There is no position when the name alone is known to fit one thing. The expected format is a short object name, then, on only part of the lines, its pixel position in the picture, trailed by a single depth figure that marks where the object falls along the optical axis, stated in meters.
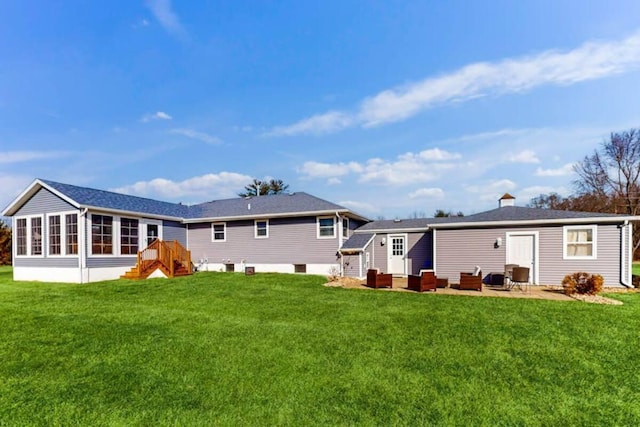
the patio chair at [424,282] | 11.19
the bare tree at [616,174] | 28.88
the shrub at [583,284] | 10.18
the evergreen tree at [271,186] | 41.54
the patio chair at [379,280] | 12.06
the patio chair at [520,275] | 11.00
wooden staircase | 14.70
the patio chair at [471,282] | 11.23
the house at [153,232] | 14.02
